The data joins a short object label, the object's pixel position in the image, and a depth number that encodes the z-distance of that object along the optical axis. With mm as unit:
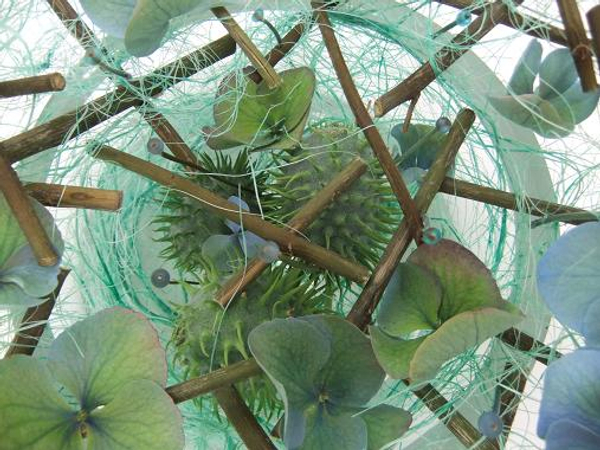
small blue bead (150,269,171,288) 230
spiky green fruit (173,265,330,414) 186
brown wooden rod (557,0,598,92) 133
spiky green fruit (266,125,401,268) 213
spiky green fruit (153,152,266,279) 239
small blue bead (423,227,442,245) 175
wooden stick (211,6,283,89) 174
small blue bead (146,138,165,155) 196
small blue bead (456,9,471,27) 184
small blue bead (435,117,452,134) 211
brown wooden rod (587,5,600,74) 128
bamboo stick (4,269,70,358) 183
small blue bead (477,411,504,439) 164
